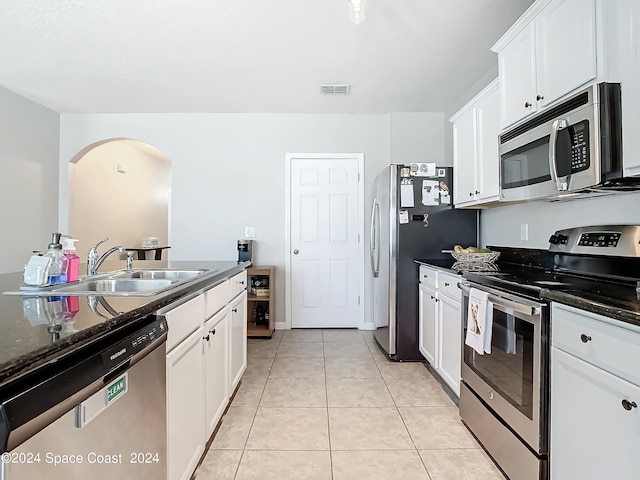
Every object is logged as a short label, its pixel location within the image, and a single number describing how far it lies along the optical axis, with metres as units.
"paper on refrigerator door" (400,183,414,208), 3.11
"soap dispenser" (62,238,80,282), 1.58
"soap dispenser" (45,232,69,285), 1.49
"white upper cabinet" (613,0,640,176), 1.29
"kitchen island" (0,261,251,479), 0.69
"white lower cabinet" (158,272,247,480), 1.36
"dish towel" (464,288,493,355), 1.79
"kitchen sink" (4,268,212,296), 1.36
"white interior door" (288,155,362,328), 4.30
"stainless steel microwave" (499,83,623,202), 1.40
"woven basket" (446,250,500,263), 2.49
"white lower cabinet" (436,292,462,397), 2.28
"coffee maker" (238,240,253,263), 4.01
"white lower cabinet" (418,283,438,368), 2.69
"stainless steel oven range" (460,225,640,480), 1.40
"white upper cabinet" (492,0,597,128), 1.49
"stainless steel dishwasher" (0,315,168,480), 0.67
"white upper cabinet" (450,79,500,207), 2.41
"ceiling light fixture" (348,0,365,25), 1.96
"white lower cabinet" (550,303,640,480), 1.03
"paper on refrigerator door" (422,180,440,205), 3.13
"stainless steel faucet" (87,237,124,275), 1.82
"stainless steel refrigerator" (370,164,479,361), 3.12
